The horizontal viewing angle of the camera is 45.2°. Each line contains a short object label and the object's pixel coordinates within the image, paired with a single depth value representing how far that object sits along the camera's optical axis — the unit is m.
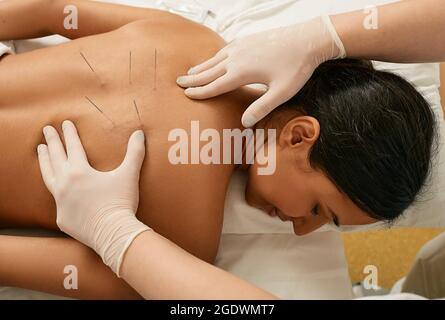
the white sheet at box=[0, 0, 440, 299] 1.30
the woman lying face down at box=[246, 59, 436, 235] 1.12
